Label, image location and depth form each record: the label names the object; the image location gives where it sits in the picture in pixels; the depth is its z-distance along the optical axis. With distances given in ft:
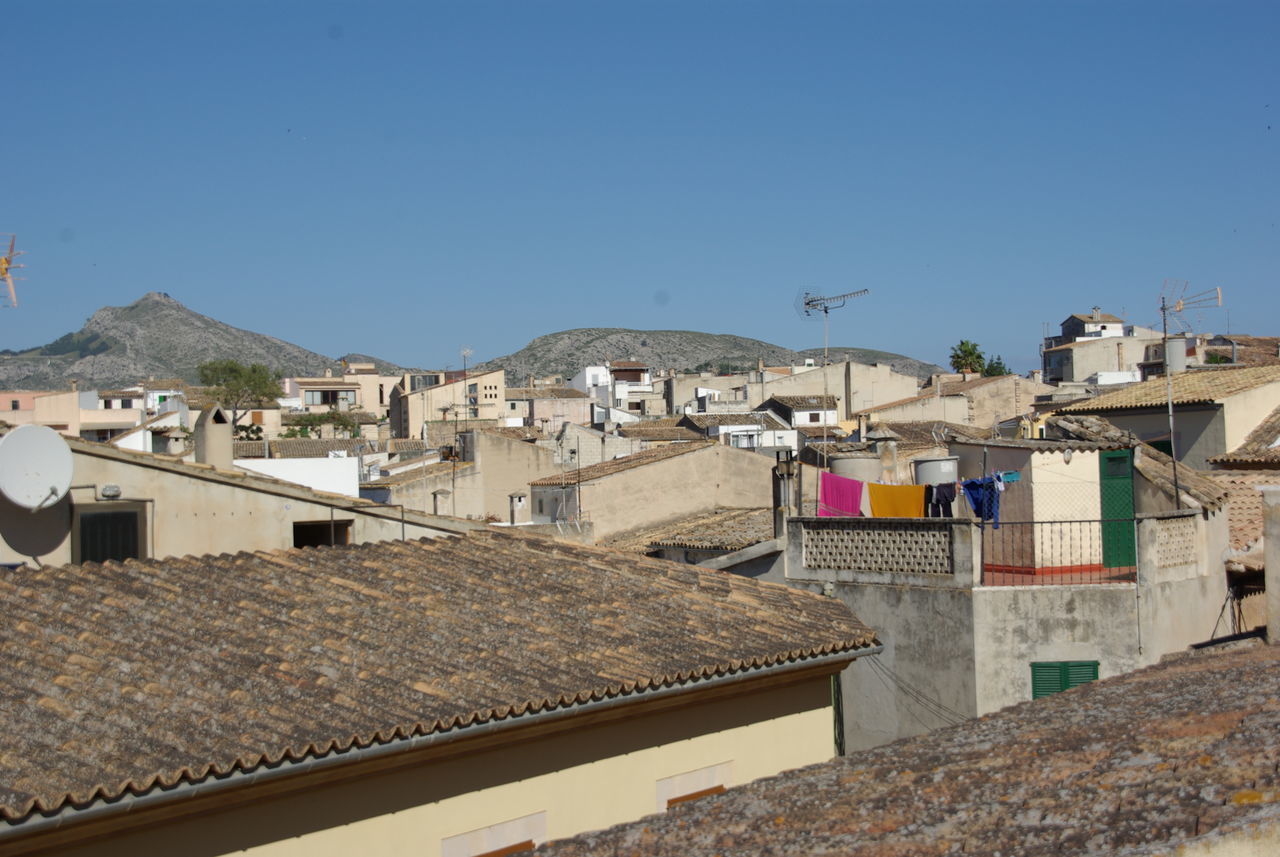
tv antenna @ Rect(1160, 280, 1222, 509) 66.23
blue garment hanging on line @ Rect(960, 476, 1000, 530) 59.77
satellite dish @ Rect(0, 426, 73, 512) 30.07
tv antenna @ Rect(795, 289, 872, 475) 108.75
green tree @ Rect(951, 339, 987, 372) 274.16
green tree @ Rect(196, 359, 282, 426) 261.85
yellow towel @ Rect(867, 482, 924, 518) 60.70
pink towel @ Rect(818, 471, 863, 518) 62.54
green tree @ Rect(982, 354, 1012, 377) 284.82
